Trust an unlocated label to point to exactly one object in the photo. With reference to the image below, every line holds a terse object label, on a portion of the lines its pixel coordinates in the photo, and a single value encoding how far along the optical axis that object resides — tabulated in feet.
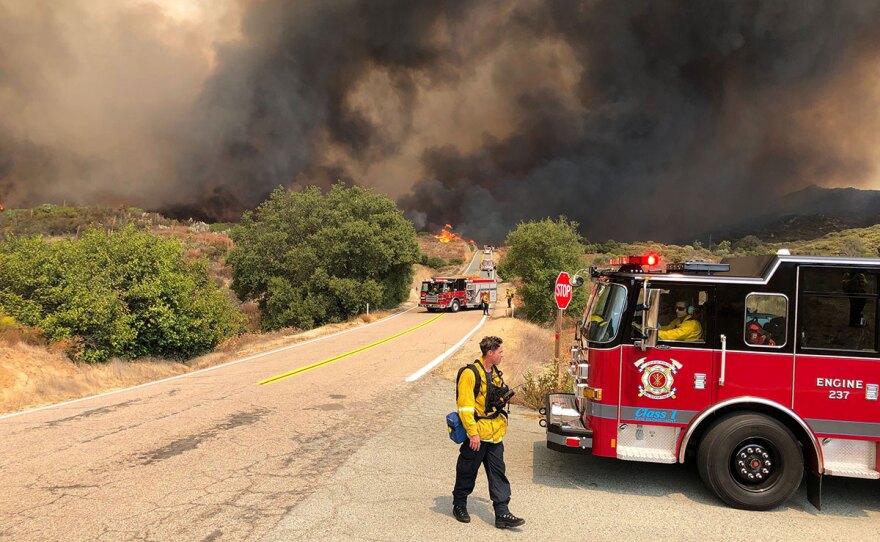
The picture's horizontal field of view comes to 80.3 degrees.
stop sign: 40.86
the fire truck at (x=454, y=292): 135.23
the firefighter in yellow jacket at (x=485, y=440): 15.66
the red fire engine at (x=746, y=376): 17.52
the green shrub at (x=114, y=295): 48.44
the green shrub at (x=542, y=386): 31.91
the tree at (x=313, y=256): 123.85
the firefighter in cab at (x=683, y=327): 18.57
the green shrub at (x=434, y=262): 326.63
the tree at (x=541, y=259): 104.88
